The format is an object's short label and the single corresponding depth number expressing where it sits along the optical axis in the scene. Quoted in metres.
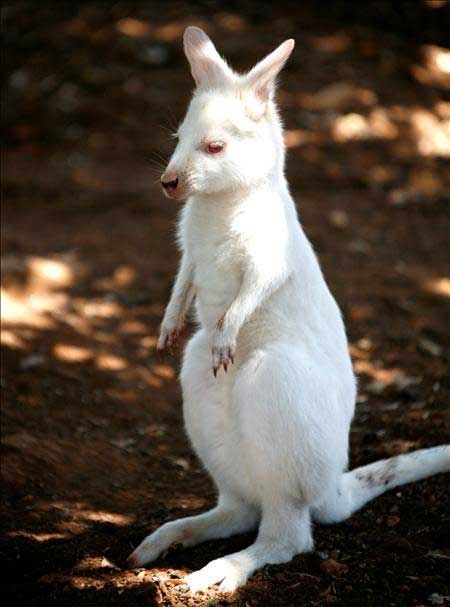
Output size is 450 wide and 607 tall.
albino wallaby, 7.10
